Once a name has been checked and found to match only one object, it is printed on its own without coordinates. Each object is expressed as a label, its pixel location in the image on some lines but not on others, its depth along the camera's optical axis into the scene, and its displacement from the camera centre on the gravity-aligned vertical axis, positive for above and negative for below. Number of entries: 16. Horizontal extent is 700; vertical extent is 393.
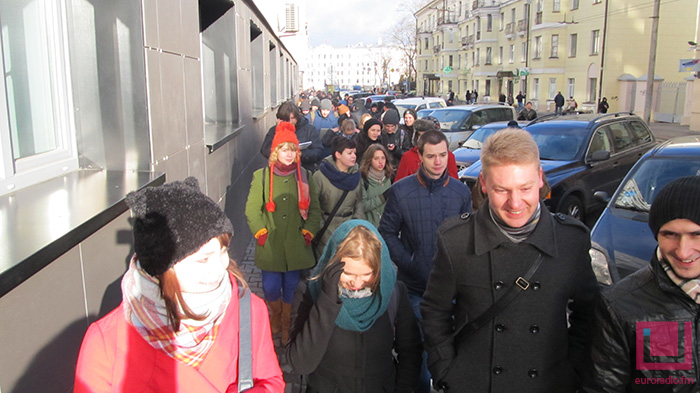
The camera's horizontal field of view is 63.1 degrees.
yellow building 37.25 +3.17
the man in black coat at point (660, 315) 2.01 -0.80
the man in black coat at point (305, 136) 8.06 -0.69
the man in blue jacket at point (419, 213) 3.83 -0.83
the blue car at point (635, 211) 4.54 -1.12
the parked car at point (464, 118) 15.10 -0.78
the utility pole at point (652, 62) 23.40 +1.09
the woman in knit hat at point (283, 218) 4.90 -1.09
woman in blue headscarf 2.66 -1.12
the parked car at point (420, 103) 21.19 -0.50
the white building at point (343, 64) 163.00 +7.62
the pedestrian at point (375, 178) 5.33 -0.85
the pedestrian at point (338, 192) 5.05 -0.89
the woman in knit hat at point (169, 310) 1.84 -0.72
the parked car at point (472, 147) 10.52 -1.18
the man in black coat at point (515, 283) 2.32 -0.80
